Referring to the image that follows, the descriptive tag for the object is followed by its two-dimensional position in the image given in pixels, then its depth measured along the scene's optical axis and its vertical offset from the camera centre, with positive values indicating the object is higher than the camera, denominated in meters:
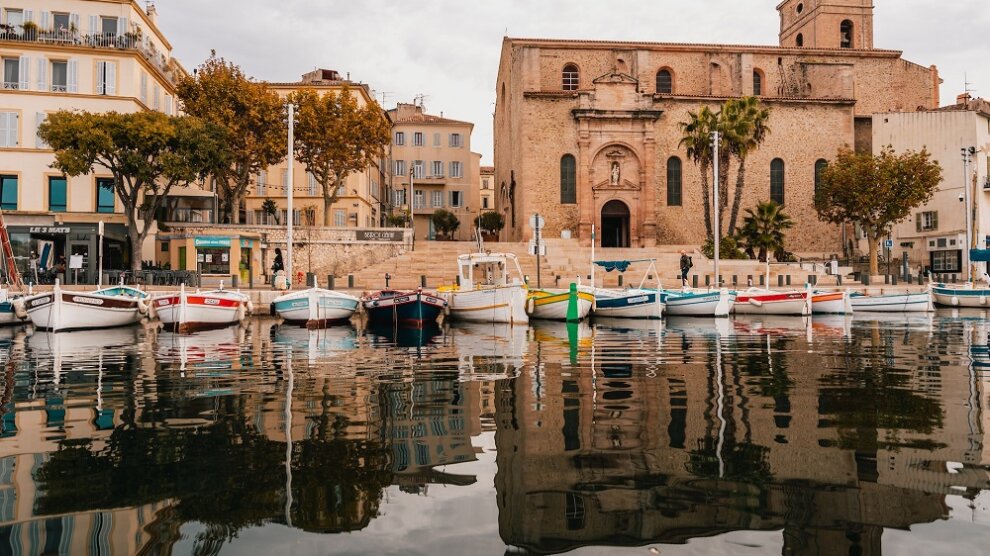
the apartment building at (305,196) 53.91 +6.97
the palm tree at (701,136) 44.43 +9.25
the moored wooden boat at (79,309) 22.19 -0.53
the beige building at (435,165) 69.50 +11.79
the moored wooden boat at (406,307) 24.22 -0.53
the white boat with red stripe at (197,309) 22.81 -0.54
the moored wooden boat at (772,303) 29.11 -0.50
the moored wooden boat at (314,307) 24.70 -0.53
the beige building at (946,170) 50.31 +8.20
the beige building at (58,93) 38.84 +10.50
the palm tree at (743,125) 43.94 +9.81
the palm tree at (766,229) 43.72 +3.61
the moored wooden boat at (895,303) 31.92 -0.57
